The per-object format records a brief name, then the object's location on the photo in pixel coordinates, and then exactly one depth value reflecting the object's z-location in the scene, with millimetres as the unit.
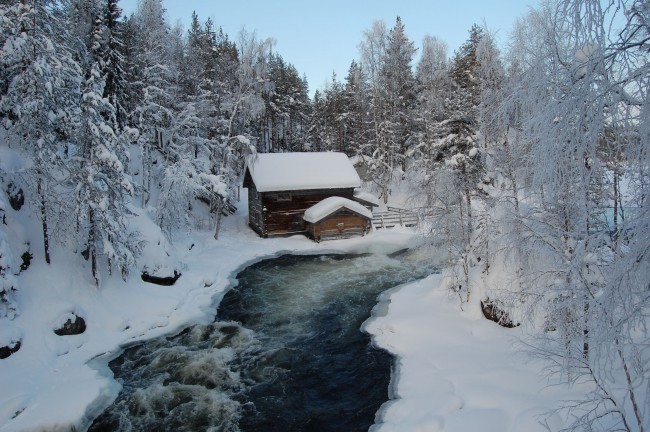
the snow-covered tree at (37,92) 13109
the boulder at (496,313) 11516
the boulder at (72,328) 12408
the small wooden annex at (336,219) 27766
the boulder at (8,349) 10828
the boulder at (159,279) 17109
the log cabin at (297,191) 28547
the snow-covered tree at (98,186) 13992
